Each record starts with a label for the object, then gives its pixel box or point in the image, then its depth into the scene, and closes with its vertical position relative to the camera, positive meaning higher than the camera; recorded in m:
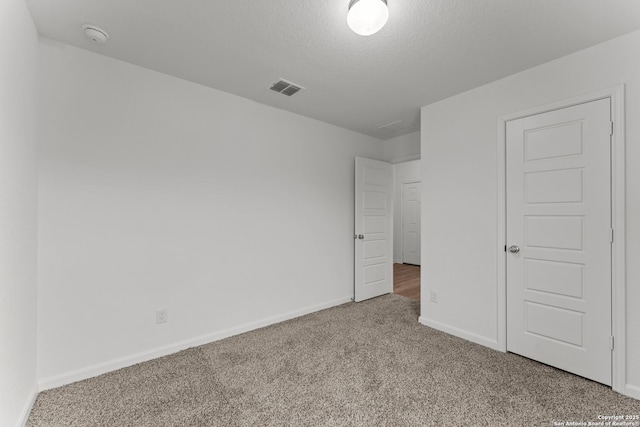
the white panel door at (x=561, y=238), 1.98 -0.21
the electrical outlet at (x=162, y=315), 2.37 -0.90
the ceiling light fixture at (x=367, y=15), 1.45 +1.07
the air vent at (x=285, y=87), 2.59 +1.23
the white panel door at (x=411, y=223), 6.77 -0.27
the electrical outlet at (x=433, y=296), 2.99 -0.93
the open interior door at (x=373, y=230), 3.93 -0.27
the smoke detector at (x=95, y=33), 1.82 +1.22
